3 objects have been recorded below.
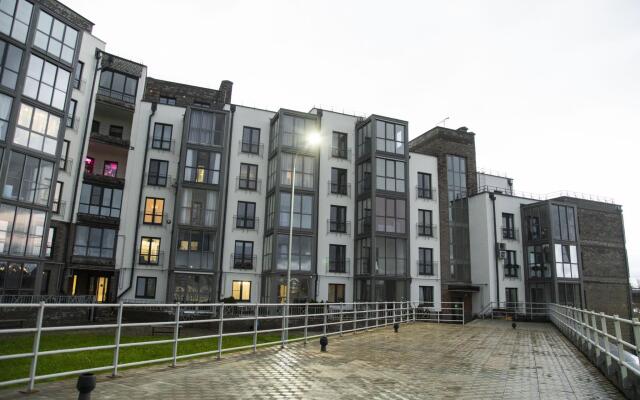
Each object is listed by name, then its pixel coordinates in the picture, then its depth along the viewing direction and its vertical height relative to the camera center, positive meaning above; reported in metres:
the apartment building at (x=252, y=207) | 29.30 +6.02
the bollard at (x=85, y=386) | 5.45 -1.40
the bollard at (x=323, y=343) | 11.96 -1.66
